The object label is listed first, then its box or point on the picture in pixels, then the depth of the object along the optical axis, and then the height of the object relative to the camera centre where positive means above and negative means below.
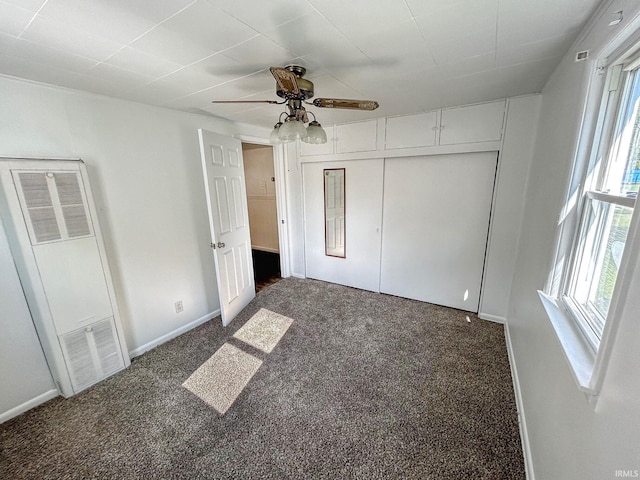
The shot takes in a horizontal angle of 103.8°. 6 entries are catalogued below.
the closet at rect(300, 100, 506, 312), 2.57 -0.18
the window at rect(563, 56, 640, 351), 0.96 -0.10
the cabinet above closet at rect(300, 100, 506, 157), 2.41 +0.55
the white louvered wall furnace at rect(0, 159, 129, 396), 1.59 -0.51
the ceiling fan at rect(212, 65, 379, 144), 1.52 +0.48
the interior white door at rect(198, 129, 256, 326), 2.45 -0.33
